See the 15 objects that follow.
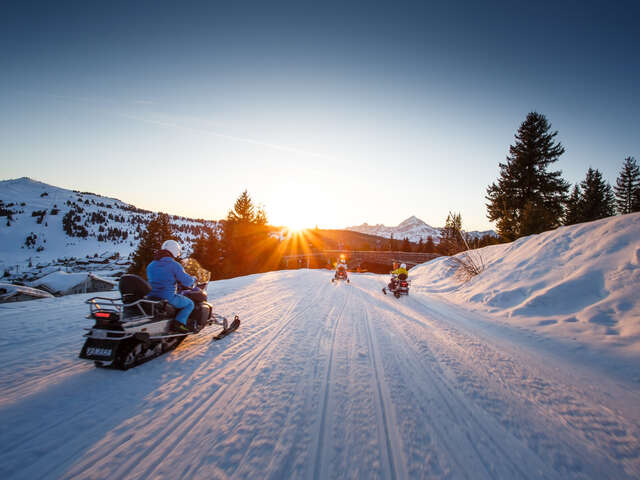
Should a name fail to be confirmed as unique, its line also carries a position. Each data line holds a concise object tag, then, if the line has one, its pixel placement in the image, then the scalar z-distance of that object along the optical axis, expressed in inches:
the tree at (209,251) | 905.5
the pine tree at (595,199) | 984.3
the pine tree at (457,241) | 510.6
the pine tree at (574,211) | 972.6
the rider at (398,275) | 398.0
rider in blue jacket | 155.9
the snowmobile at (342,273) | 581.6
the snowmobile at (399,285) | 393.8
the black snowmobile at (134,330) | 128.0
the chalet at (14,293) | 312.0
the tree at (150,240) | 864.0
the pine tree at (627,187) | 1144.8
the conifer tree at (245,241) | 946.7
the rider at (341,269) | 581.9
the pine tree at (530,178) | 764.6
